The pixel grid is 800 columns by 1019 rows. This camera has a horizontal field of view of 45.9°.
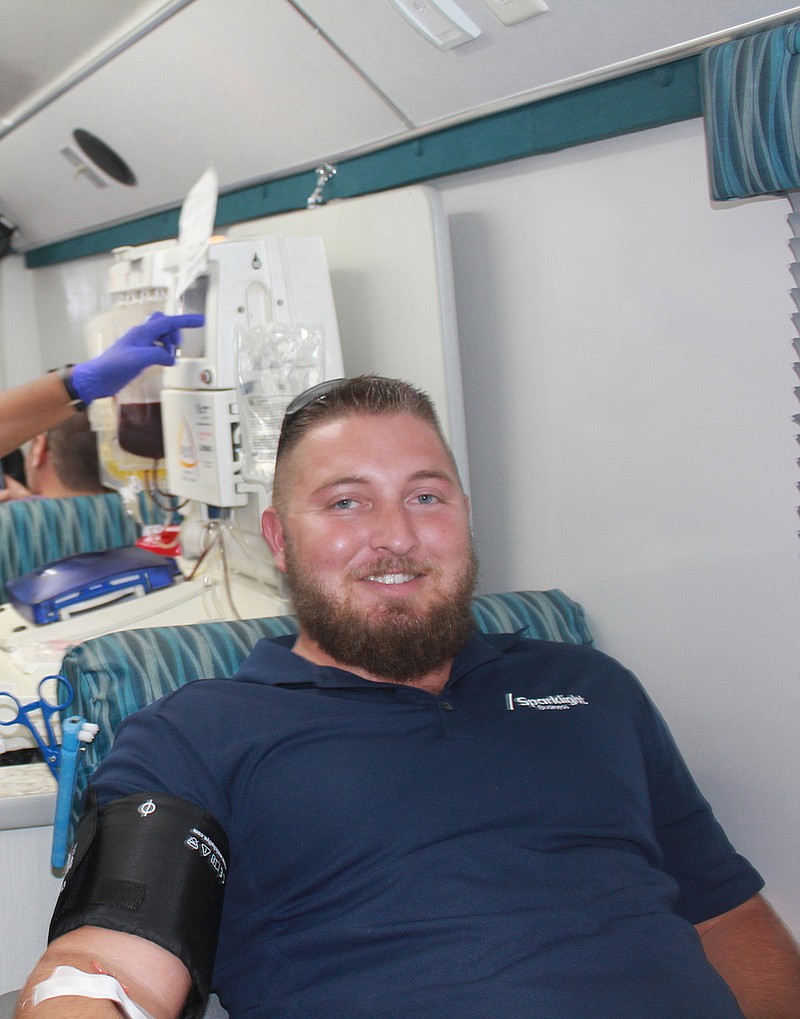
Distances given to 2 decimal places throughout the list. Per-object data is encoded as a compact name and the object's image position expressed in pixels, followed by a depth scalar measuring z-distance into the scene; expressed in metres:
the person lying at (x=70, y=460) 3.28
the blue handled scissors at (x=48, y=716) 1.51
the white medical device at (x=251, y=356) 2.04
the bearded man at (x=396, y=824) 1.08
